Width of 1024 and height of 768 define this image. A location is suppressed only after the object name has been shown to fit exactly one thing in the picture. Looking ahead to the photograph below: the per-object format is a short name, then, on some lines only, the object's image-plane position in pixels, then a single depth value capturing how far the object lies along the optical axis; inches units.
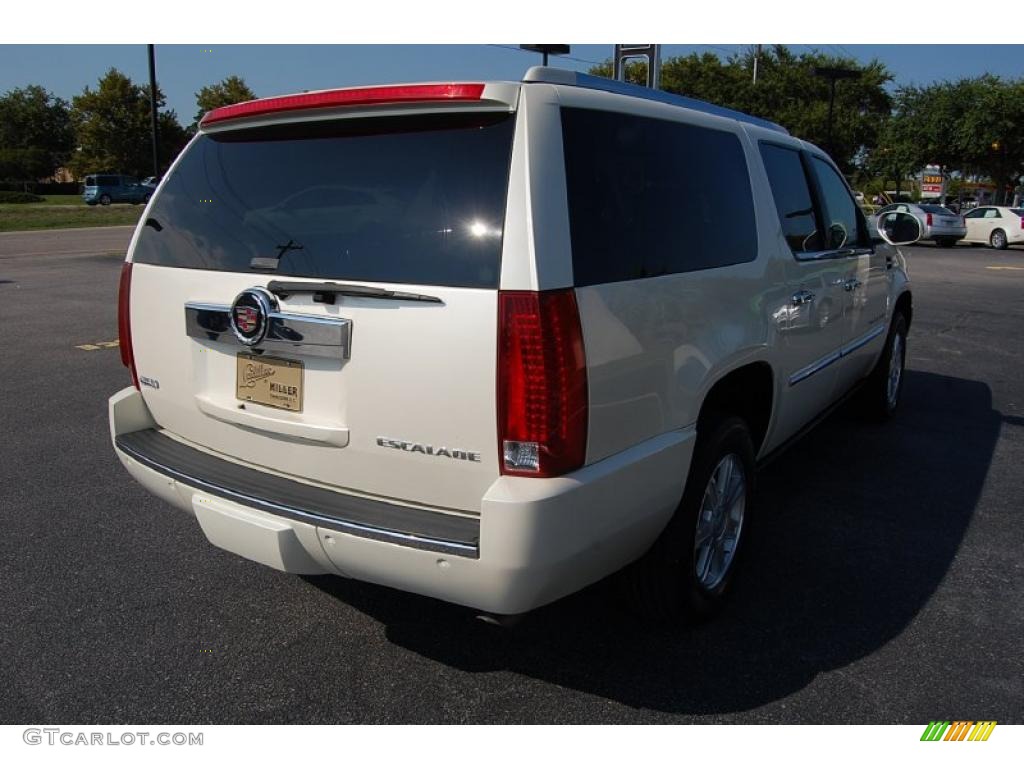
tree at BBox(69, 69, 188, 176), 2059.5
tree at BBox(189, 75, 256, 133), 2042.3
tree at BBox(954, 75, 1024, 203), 1509.6
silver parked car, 1096.2
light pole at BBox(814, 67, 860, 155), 1376.7
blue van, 1782.7
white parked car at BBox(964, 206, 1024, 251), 1086.4
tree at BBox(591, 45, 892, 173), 1808.6
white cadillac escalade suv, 91.9
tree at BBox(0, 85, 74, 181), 2588.6
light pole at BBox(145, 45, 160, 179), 917.3
